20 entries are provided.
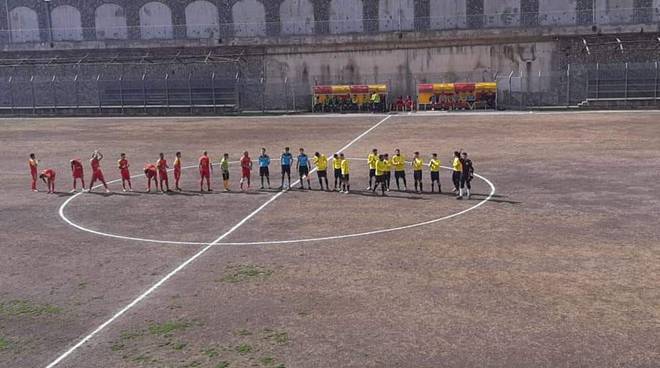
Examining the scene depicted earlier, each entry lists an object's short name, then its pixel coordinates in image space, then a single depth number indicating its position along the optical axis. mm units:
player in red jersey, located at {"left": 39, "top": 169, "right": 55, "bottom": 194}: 25578
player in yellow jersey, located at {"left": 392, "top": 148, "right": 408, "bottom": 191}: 24031
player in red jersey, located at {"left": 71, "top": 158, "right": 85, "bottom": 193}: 25812
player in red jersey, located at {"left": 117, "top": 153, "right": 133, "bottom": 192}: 25031
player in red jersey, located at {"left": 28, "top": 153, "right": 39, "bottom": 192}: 26266
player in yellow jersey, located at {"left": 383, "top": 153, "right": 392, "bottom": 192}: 23438
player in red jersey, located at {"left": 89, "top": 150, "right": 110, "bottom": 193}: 25469
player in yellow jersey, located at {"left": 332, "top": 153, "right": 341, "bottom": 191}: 24172
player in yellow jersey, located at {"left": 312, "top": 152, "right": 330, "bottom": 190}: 24406
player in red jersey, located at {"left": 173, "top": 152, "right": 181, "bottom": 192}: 25323
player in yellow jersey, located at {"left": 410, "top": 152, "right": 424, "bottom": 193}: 23469
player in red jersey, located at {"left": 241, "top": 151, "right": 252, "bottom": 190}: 24858
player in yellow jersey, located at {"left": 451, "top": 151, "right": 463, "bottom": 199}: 22391
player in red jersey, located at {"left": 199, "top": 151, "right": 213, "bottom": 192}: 24797
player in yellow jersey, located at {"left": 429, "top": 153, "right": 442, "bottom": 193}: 23500
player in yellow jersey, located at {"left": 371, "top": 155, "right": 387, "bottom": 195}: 23281
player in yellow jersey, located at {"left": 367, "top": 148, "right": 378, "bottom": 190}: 23750
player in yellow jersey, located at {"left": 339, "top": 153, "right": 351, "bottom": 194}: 23859
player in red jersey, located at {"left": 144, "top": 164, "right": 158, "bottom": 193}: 24984
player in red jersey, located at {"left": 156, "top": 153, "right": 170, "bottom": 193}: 24906
